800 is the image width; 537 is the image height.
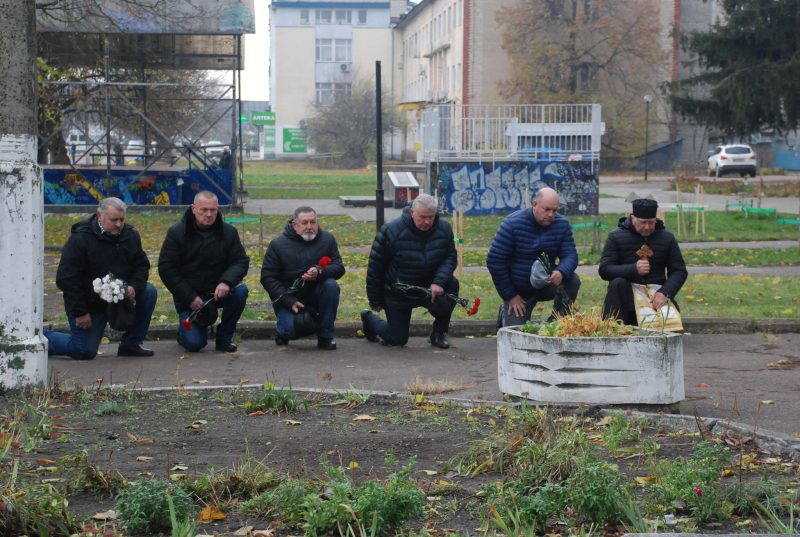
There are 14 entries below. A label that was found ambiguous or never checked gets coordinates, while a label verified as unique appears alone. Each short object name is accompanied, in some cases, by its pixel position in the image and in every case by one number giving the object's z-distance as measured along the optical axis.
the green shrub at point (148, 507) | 4.89
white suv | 57.81
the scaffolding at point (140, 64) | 30.16
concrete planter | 7.54
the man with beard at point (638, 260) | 10.86
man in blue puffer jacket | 10.91
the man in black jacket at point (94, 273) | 10.51
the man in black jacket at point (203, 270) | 11.12
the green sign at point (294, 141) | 107.84
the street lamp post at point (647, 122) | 62.48
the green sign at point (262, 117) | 86.75
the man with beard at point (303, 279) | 11.29
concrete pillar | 8.12
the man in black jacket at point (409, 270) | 11.36
